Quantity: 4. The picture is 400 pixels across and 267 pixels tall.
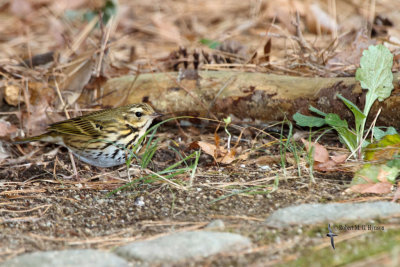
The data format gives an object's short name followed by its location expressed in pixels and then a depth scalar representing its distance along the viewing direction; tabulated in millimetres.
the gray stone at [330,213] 5895
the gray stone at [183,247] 5266
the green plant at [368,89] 7887
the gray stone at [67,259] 5090
